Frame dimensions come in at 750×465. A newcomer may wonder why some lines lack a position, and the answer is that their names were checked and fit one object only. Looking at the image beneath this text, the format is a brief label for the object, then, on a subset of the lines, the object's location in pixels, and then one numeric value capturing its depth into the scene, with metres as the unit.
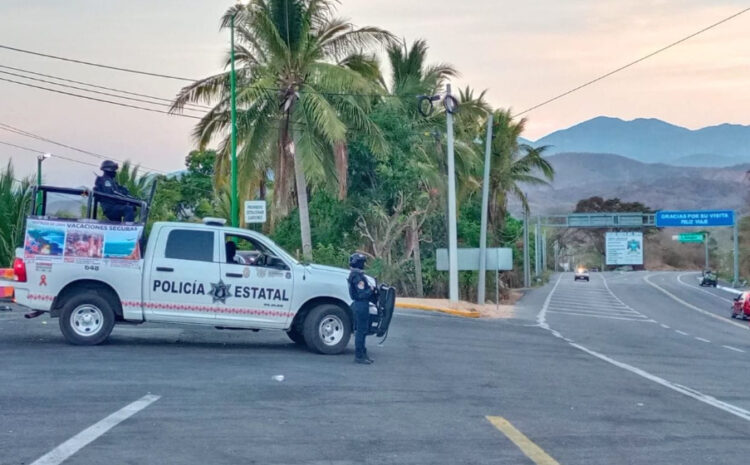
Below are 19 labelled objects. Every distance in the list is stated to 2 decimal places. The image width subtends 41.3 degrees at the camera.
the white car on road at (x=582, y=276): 92.25
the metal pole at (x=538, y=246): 92.49
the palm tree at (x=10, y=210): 30.06
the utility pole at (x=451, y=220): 31.31
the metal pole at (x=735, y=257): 81.81
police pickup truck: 15.05
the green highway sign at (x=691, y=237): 116.25
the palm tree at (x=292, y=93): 32.44
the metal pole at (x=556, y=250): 146.48
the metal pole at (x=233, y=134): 31.70
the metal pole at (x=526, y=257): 69.06
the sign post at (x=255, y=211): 30.11
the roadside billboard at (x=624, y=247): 112.88
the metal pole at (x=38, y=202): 15.77
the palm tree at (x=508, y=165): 58.38
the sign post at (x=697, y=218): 84.19
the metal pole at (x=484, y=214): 36.19
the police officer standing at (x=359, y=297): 14.55
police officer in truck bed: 15.74
